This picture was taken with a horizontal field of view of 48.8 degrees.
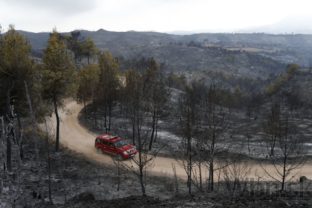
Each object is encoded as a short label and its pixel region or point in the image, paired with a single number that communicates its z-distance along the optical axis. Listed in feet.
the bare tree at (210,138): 57.93
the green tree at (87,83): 140.87
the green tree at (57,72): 87.04
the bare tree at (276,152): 84.15
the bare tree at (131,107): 89.42
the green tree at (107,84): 125.08
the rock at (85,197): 56.06
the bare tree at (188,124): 60.80
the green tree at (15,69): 76.69
